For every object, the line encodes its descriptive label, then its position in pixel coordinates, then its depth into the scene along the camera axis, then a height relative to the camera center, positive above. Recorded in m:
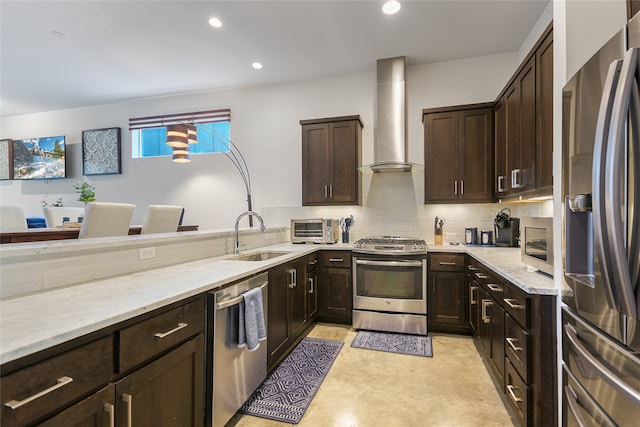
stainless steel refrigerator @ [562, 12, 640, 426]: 0.82 -0.07
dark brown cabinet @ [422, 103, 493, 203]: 3.29 +0.69
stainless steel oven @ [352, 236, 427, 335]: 3.10 -0.78
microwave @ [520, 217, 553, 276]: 1.67 -0.19
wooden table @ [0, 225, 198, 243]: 2.73 -0.20
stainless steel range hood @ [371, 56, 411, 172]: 3.73 +1.27
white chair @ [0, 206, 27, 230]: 3.68 -0.05
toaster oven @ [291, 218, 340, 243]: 3.68 -0.21
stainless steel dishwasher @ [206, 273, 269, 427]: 1.57 -0.85
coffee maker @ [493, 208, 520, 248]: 3.19 -0.18
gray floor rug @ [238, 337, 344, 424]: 1.92 -1.28
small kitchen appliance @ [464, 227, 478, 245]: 3.53 -0.27
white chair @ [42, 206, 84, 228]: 4.19 +0.00
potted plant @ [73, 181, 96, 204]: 4.01 +0.25
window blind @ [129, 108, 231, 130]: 4.69 +1.57
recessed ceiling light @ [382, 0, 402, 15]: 2.72 +1.94
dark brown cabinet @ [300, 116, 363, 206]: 3.71 +0.68
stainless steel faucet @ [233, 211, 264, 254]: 2.83 -0.30
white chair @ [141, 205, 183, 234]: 3.27 -0.06
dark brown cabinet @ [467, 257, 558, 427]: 1.48 -0.77
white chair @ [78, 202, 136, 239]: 2.56 -0.05
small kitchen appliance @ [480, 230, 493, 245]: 3.46 -0.28
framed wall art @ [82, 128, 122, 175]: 5.23 +1.12
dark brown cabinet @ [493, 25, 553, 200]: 1.99 +0.68
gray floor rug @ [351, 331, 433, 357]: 2.79 -1.29
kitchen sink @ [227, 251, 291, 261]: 2.89 -0.42
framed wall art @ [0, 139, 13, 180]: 5.78 +1.08
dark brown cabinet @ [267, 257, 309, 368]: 2.28 -0.81
